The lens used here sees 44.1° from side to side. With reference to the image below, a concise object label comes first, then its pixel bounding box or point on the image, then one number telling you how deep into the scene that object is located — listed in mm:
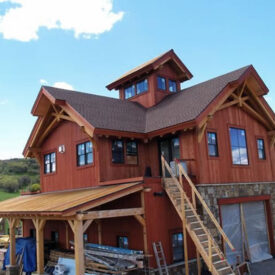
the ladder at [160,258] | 11734
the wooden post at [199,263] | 12164
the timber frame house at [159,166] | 12150
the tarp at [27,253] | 14883
